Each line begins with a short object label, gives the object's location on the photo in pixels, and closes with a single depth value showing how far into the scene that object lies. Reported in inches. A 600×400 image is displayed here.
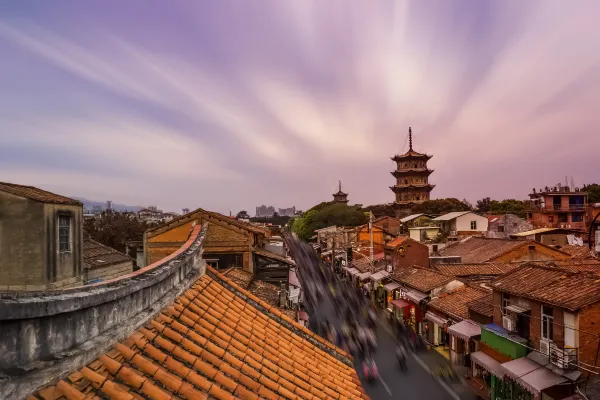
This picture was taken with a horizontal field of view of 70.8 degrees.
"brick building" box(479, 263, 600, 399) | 588.4
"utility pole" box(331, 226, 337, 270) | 2606.8
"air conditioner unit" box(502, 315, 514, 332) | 725.0
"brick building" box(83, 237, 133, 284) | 924.7
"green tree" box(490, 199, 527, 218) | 2869.6
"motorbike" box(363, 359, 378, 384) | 836.6
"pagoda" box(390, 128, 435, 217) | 3521.2
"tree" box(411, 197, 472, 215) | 3186.5
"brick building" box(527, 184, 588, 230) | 2241.6
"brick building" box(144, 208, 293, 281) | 914.1
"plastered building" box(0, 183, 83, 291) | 628.7
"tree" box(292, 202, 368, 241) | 3373.5
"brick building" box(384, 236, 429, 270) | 1453.0
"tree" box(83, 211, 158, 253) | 1770.4
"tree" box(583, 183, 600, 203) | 2704.2
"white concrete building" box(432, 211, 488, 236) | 2217.0
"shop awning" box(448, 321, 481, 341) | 811.9
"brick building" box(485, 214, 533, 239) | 2060.8
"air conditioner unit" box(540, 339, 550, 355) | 634.6
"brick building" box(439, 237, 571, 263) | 1299.2
